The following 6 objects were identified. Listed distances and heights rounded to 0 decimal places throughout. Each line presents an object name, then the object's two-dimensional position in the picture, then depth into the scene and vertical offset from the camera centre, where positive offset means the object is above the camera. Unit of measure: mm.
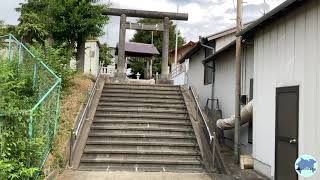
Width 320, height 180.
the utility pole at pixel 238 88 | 6918 +130
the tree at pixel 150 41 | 31594 +7271
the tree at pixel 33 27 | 11102 +2865
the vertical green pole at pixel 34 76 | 6563 +361
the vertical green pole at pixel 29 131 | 4272 -717
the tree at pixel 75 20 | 10280 +2935
